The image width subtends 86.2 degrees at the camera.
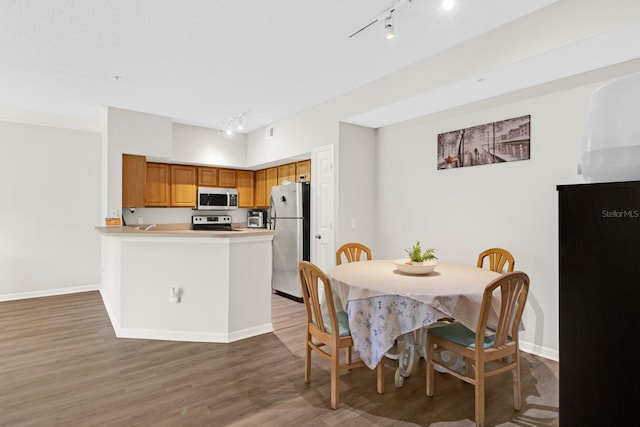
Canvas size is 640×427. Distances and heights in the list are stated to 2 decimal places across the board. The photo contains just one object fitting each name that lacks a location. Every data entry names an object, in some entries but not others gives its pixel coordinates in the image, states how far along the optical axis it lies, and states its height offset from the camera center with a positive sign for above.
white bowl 2.62 -0.40
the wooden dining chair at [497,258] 2.99 -0.38
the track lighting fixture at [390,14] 2.30 +1.41
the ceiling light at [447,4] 2.11 +1.32
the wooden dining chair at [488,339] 1.98 -0.78
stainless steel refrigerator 4.86 -0.28
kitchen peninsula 3.30 -0.69
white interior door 4.39 +0.08
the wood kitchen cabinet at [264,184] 6.11 +0.57
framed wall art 3.13 +0.71
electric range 6.18 -0.13
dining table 2.09 -0.57
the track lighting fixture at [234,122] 4.99 +1.48
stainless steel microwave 5.96 +0.29
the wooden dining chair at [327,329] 2.21 -0.79
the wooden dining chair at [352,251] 3.61 -0.39
